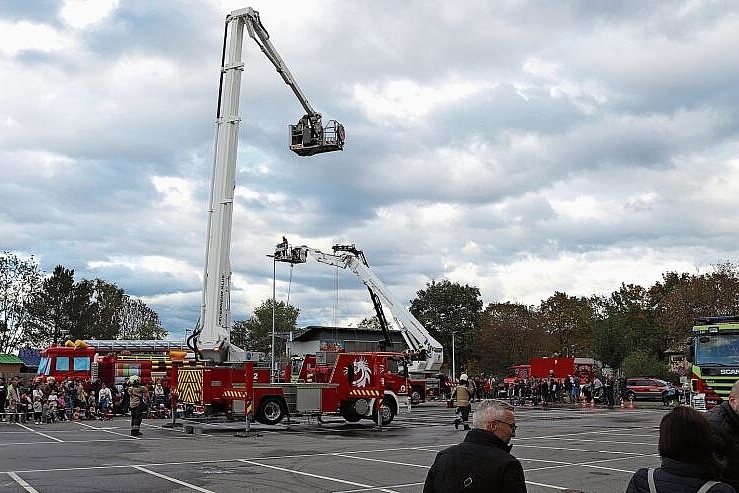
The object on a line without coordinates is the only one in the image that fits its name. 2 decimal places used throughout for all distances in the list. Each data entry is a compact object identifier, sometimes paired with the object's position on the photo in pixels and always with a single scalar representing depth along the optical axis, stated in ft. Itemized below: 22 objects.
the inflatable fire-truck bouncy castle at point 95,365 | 109.70
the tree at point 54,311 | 234.17
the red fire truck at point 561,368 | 153.58
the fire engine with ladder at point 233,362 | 74.90
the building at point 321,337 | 267.18
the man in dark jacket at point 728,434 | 14.03
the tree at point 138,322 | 291.52
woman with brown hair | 11.99
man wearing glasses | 13.30
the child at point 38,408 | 90.99
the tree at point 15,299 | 222.07
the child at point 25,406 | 93.76
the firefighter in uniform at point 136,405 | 69.92
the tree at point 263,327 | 342.44
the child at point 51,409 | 92.12
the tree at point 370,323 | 320.13
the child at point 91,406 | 99.35
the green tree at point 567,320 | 255.70
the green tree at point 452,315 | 251.60
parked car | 149.07
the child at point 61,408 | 94.99
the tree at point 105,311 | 250.16
